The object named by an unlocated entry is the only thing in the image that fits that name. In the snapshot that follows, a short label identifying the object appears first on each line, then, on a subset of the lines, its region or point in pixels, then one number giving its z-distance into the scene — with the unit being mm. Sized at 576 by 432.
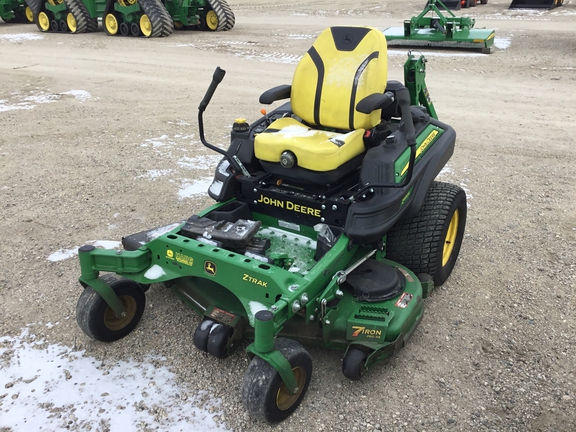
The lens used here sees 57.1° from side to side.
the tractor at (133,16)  14070
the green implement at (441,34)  11211
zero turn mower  2688
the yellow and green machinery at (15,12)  17641
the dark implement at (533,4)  17500
